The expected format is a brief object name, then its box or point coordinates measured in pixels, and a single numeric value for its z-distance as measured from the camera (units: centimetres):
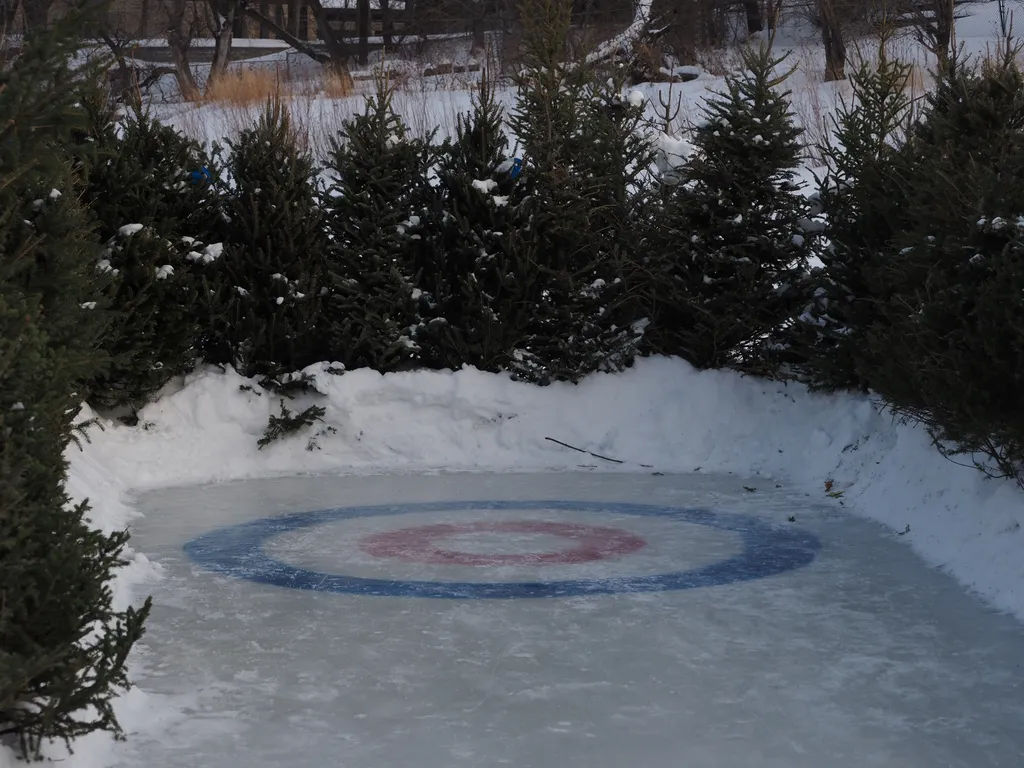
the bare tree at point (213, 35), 3042
